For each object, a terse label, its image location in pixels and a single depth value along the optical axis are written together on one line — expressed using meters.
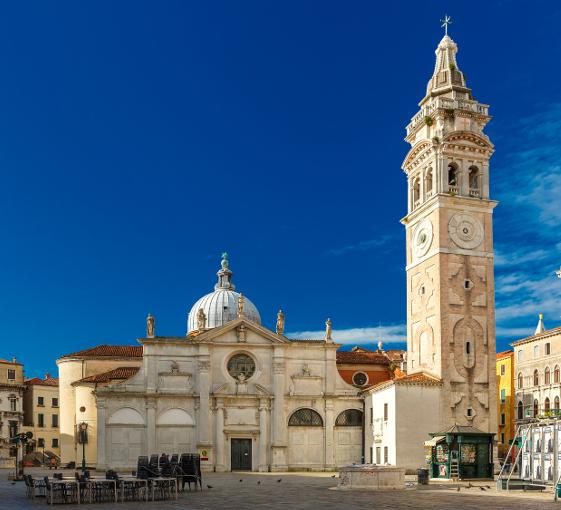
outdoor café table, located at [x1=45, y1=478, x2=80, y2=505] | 28.38
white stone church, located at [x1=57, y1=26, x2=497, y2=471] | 55.66
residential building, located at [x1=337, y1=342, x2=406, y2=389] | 66.75
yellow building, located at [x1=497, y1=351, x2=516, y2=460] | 80.25
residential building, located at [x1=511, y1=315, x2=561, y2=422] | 73.06
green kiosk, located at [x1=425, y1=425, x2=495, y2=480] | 44.53
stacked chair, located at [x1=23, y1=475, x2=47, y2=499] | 30.64
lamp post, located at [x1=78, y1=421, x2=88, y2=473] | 53.33
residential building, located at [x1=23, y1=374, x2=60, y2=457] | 92.81
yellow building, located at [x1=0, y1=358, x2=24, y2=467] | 87.44
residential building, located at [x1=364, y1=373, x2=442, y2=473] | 54.00
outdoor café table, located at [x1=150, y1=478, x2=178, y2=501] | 29.66
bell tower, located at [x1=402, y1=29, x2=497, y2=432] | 55.69
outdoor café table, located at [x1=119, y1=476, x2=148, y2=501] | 29.42
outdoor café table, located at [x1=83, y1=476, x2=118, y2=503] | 28.91
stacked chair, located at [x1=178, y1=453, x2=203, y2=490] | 35.72
